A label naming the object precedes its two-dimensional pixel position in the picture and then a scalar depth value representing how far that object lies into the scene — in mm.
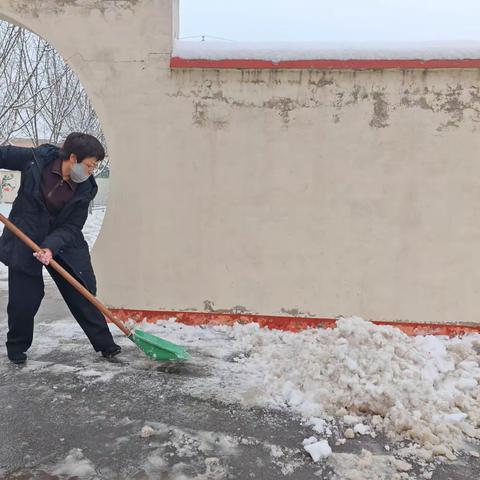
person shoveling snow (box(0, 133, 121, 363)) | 3373
